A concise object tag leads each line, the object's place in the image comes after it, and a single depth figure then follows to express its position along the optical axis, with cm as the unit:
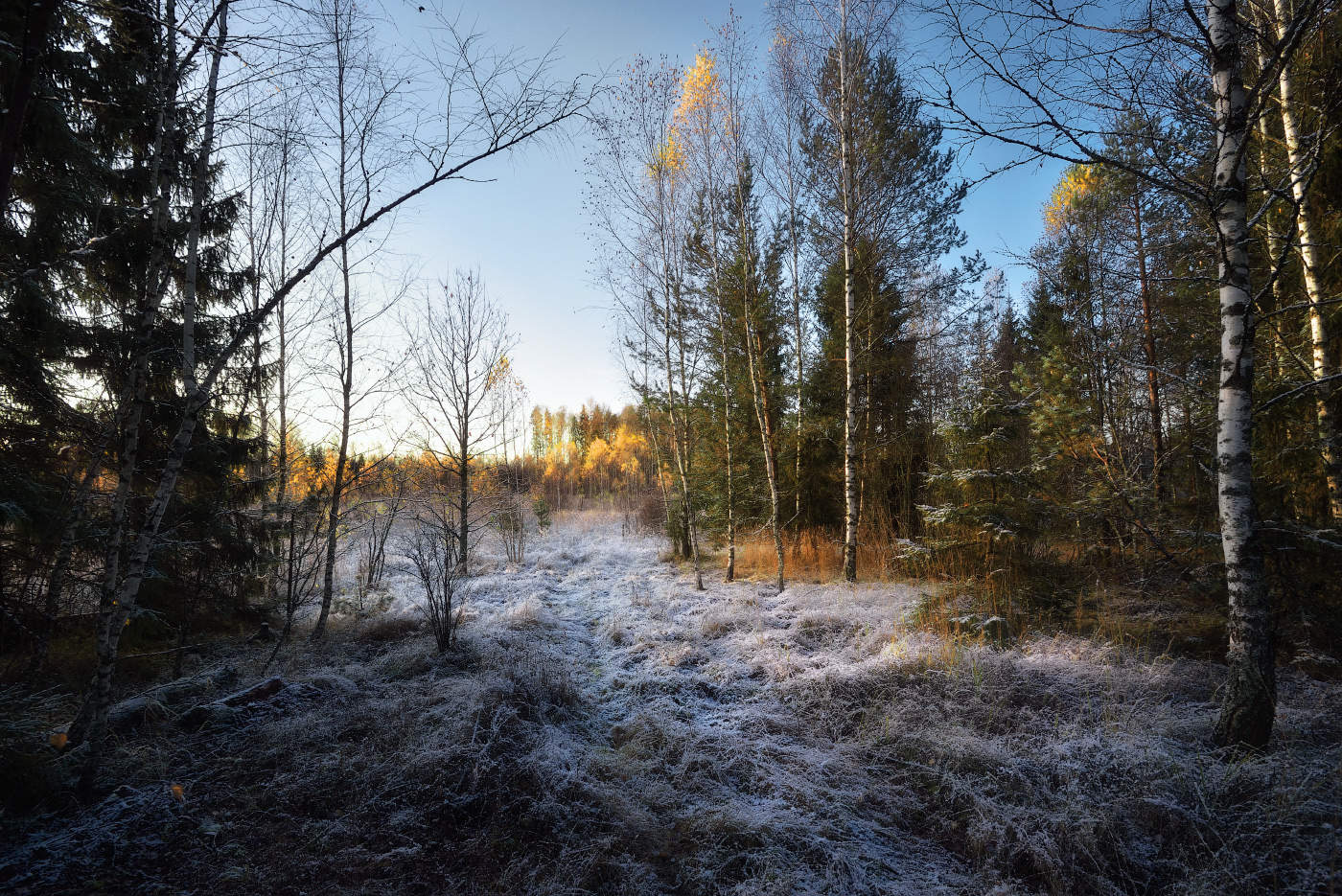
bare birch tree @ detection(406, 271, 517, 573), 1017
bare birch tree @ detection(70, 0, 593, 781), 279
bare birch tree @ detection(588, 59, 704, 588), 866
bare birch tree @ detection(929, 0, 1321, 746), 293
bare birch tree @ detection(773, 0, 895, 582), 753
